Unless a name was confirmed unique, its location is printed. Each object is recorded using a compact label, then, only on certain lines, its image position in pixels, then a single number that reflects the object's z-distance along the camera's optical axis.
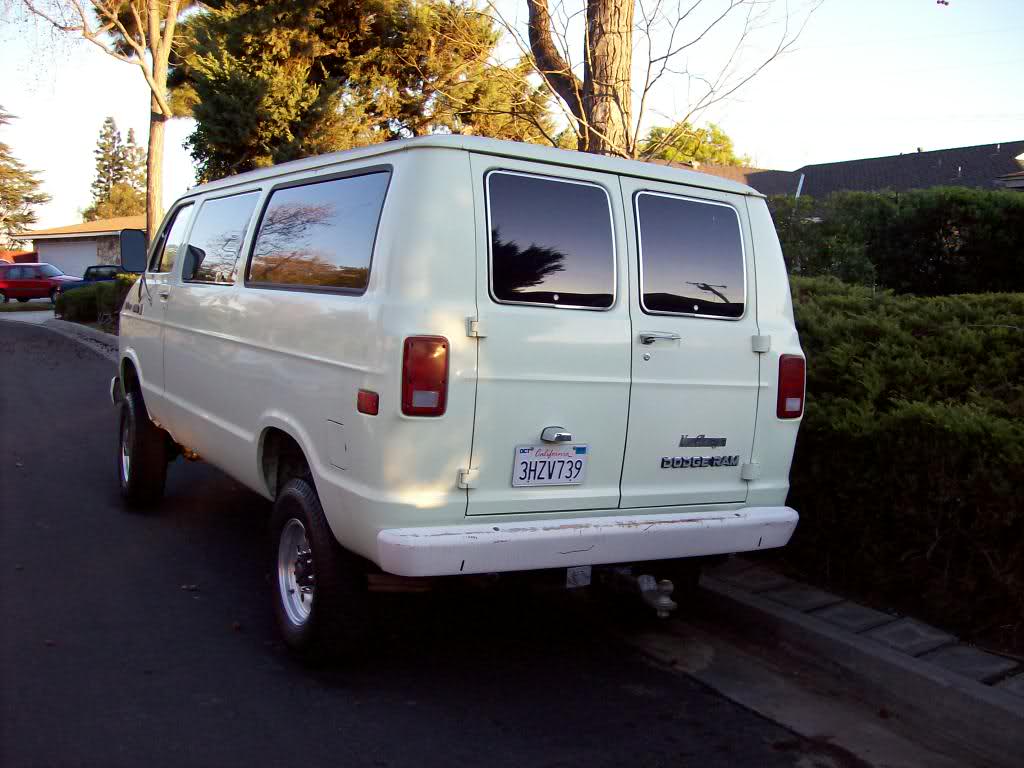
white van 3.77
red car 40.00
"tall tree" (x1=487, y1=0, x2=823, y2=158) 8.73
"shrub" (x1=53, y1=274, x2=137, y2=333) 22.05
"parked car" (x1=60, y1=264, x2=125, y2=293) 38.94
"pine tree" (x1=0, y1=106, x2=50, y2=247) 77.00
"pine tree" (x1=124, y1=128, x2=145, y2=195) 109.00
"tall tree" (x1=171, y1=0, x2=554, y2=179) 20.16
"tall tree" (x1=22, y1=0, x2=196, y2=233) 23.08
